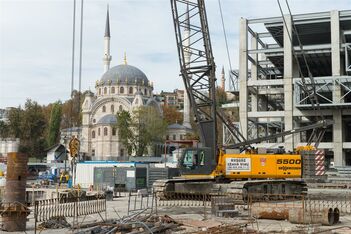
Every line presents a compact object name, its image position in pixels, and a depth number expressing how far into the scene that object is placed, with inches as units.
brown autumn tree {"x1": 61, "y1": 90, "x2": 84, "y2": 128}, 4874.5
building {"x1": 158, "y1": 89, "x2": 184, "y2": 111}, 7476.4
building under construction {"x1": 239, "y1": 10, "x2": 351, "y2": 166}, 1904.5
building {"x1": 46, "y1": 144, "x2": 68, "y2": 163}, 3645.9
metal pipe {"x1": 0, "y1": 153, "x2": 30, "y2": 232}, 534.3
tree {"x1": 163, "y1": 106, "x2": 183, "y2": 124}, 5427.7
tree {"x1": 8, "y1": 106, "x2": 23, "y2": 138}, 3245.6
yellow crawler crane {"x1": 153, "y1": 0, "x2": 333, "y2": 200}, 936.3
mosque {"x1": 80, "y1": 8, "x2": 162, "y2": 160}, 4443.9
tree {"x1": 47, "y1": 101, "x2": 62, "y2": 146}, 4416.8
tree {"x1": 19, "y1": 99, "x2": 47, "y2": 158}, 3243.1
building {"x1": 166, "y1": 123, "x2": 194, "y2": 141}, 4822.8
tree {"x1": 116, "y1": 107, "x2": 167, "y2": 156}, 3686.0
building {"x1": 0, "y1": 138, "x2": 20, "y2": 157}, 3455.2
